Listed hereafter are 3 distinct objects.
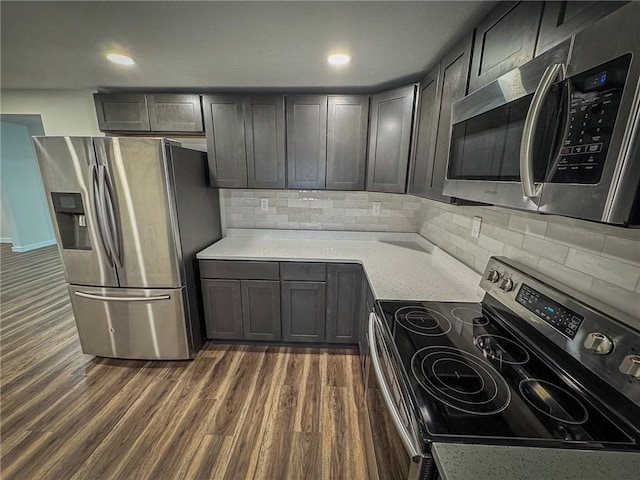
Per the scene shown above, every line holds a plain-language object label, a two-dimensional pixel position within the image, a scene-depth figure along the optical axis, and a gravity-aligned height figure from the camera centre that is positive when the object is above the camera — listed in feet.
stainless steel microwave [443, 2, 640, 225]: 1.62 +0.41
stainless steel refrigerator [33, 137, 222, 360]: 5.85 -1.41
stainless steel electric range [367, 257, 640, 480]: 2.22 -2.06
